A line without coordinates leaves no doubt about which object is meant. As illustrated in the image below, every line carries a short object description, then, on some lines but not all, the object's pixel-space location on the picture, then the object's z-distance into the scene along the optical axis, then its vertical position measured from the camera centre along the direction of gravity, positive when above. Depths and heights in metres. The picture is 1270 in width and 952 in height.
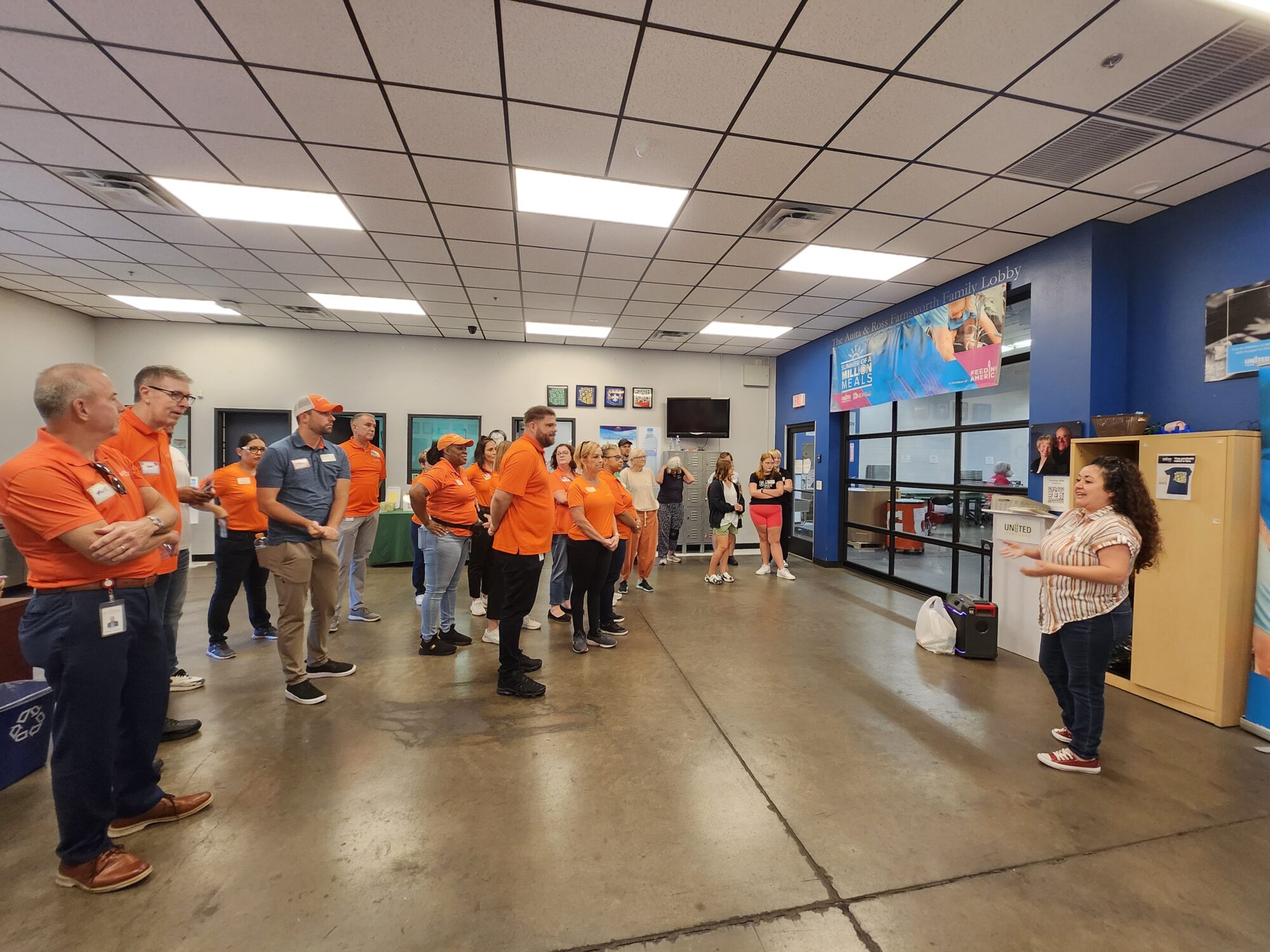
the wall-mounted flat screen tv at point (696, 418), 8.51 +0.82
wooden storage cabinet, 2.79 -0.65
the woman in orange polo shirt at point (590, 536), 3.54 -0.50
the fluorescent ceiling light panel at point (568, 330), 7.15 +1.97
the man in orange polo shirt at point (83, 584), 1.50 -0.38
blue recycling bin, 2.05 -1.10
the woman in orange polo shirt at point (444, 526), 3.59 -0.44
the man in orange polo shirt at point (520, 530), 2.92 -0.38
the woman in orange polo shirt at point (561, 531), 4.07 -0.54
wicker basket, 3.27 +0.28
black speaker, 3.75 -1.22
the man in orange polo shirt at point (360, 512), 4.17 -0.39
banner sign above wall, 4.68 +1.23
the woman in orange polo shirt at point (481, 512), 4.35 -0.41
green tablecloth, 6.91 -1.01
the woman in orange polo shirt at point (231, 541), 3.56 -0.54
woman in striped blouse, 2.15 -0.47
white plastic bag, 3.88 -1.26
